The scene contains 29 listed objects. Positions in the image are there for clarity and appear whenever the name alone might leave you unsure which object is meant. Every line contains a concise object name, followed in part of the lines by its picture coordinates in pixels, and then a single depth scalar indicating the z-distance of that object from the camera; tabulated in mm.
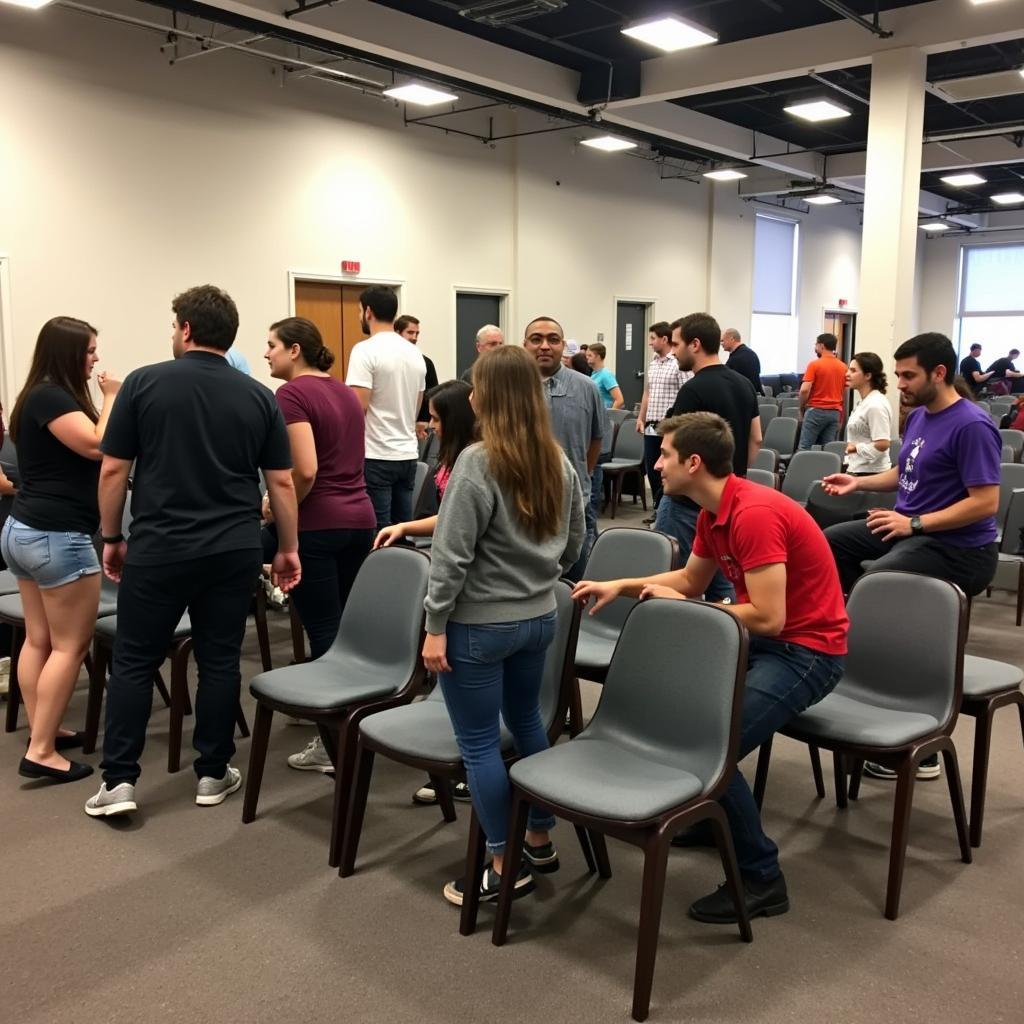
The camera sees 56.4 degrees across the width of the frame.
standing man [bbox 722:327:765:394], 7715
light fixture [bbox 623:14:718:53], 6861
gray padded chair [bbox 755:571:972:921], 2346
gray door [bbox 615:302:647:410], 12523
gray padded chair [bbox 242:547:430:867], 2629
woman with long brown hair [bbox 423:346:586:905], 2107
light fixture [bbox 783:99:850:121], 9008
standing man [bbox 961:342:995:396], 14234
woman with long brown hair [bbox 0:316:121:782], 2959
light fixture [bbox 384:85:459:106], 7886
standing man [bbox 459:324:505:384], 4598
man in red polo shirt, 2266
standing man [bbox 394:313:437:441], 5242
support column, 7582
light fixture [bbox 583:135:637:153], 9930
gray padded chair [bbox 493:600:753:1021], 1975
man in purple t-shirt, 2971
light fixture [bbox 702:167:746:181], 11973
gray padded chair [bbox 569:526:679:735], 3072
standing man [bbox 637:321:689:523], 6494
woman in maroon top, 3141
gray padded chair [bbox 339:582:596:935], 2287
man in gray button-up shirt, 3691
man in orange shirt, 7945
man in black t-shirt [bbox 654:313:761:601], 3787
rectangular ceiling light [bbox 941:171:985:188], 13906
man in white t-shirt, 4227
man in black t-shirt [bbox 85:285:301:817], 2674
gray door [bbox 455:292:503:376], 10273
